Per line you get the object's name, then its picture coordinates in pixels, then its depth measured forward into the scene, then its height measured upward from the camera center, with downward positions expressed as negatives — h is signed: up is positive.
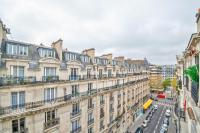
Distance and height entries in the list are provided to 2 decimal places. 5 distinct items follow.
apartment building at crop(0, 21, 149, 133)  10.42 -2.98
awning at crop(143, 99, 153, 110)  35.80 -13.58
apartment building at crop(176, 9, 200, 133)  6.15 -1.22
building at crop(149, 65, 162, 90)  57.53 -8.45
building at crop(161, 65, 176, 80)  86.28 -3.17
